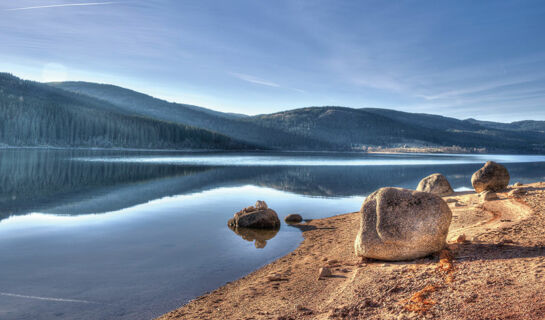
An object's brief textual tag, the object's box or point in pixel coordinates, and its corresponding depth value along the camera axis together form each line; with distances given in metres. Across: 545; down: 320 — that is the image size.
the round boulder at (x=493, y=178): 19.48
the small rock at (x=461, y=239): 8.91
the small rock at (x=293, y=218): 16.11
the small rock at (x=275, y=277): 8.38
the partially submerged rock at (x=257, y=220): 14.50
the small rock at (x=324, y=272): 8.02
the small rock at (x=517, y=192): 16.29
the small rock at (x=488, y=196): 16.51
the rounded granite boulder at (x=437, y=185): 21.58
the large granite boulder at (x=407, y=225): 7.93
